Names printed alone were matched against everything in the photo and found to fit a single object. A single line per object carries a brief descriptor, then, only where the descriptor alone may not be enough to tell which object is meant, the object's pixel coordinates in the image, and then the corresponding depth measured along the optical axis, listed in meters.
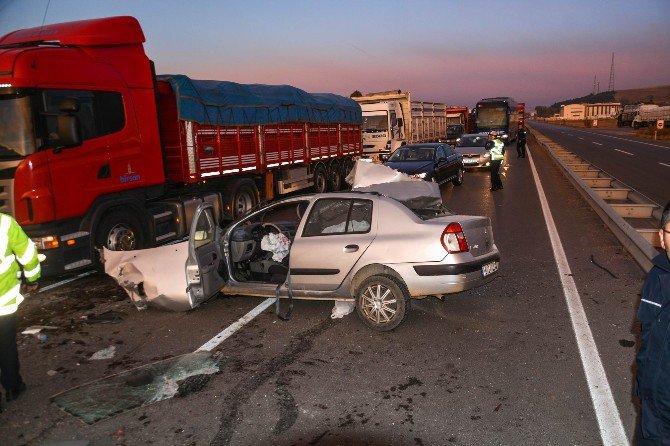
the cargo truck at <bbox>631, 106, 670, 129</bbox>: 65.50
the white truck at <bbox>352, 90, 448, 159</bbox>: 23.92
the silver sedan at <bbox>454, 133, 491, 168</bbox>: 23.03
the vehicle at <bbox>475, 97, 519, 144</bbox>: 39.91
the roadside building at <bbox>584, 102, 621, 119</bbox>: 176.25
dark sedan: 15.57
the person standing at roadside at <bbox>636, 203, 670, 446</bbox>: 2.28
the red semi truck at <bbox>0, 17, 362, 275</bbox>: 6.82
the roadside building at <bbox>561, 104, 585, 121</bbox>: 191.74
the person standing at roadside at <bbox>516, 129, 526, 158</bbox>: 27.97
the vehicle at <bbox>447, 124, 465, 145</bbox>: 43.78
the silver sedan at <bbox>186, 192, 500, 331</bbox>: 5.54
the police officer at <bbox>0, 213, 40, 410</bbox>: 4.23
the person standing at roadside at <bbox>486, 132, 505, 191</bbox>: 16.38
